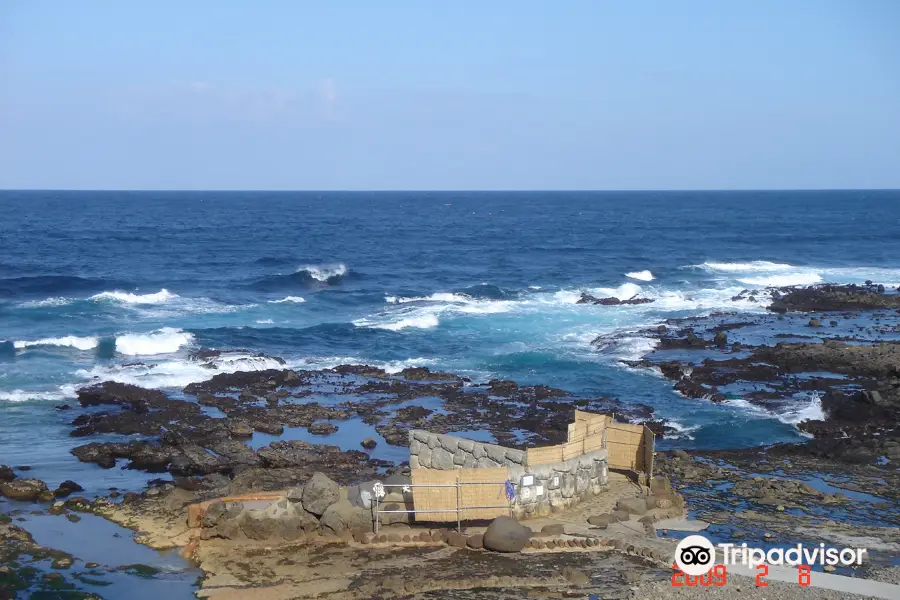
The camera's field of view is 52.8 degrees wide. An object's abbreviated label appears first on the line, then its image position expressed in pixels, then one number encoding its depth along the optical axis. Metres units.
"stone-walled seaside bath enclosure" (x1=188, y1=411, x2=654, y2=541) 18.41
